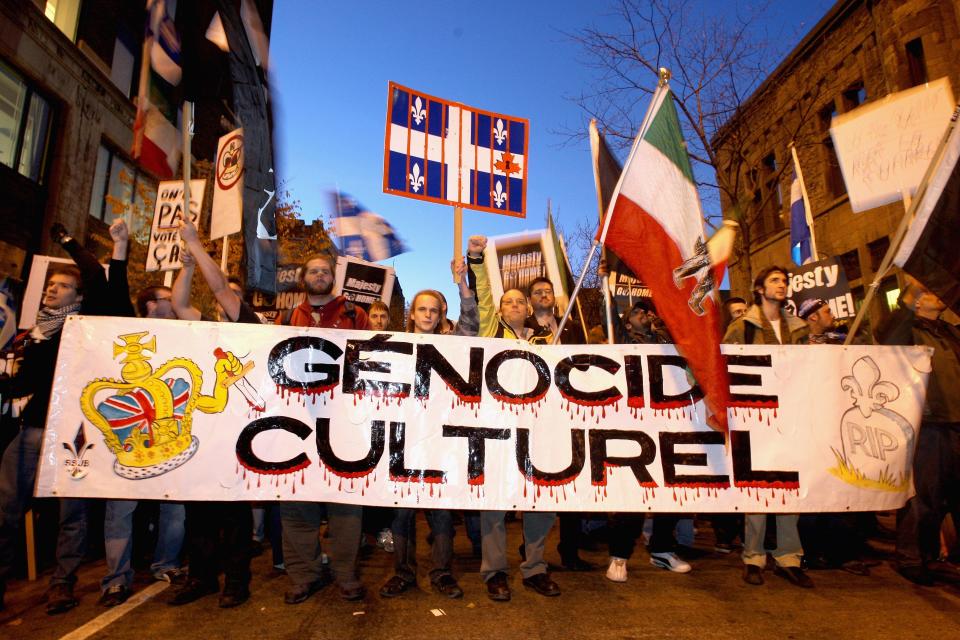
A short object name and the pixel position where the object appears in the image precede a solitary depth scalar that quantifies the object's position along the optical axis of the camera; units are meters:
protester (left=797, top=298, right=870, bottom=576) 4.39
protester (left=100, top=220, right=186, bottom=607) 3.54
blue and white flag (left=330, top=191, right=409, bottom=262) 8.88
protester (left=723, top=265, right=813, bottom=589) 4.05
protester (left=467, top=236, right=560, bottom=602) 3.71
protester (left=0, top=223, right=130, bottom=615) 3.42
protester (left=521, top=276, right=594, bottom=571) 4.47
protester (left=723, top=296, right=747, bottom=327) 6.09
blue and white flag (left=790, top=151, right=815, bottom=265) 8.77
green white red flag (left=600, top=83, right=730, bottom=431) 3.62
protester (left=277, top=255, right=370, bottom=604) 3.63
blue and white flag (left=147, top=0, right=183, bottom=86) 4.58
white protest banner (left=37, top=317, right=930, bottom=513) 3.56
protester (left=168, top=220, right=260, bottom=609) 3.54
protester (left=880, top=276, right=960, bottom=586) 4.14
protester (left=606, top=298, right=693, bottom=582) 4.06
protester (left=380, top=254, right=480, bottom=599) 3.72
